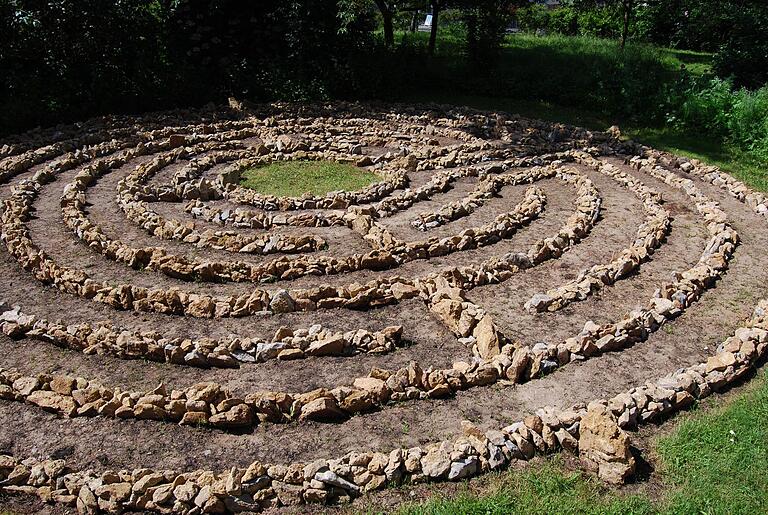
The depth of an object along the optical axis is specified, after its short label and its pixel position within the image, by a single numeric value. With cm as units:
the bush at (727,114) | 1870
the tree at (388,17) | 2720
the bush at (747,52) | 2267
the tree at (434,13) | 2716
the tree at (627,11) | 3090
